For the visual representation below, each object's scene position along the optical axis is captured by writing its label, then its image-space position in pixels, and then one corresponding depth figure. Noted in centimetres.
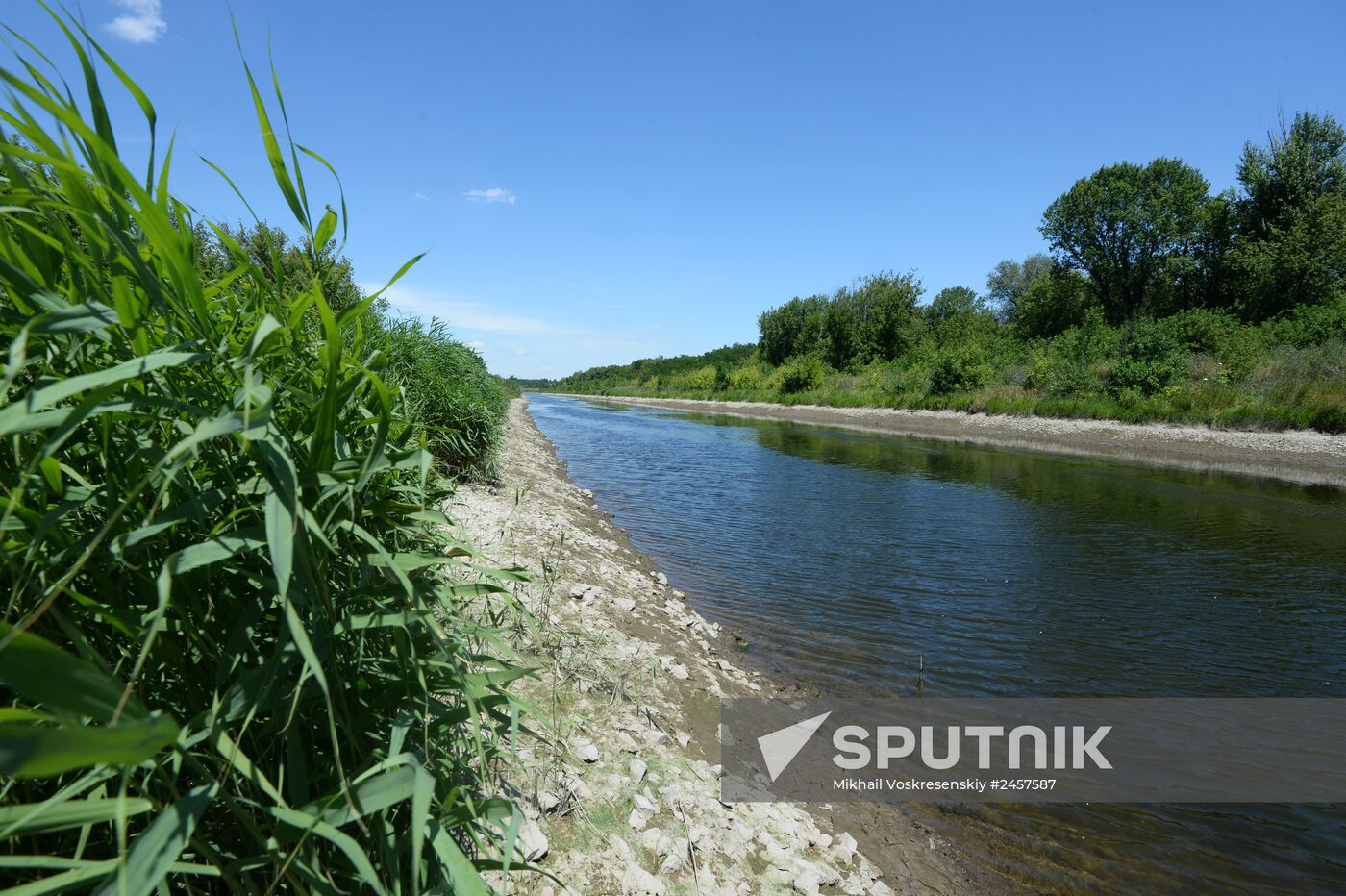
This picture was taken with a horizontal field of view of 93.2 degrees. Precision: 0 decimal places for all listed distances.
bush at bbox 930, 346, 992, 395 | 3834
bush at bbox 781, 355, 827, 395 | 5931
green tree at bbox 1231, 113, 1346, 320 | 3459
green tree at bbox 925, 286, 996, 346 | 5569
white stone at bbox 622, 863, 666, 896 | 245
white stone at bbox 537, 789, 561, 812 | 261
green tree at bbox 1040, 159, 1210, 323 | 4472
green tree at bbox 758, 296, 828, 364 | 7544
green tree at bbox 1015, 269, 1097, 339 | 5094
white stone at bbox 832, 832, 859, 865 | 323
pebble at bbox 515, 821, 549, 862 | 229
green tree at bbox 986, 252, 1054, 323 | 8469
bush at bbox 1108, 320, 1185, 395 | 2875
